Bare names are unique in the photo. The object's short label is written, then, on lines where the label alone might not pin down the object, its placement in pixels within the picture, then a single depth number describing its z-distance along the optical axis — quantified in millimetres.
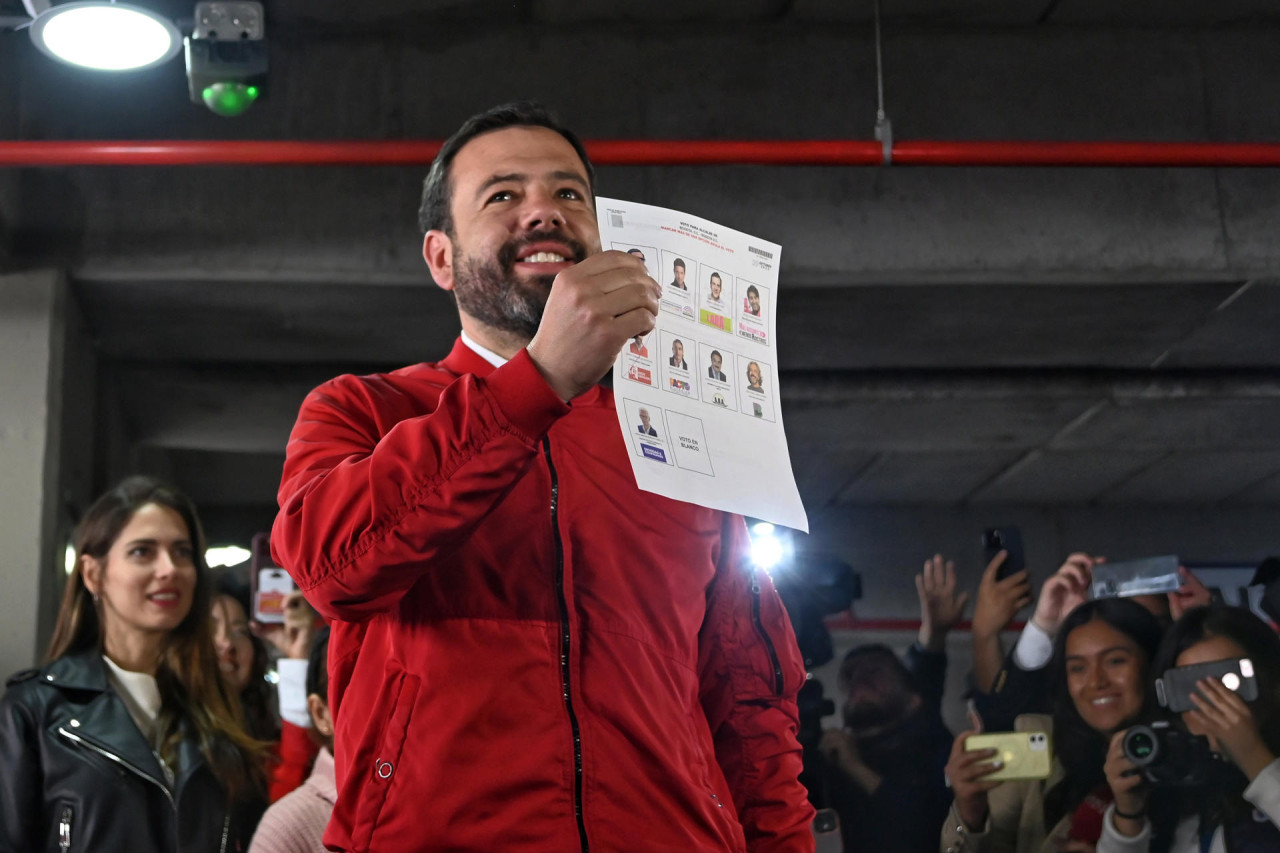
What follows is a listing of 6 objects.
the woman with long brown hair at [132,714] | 2033
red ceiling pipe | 3025
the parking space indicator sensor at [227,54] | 3012
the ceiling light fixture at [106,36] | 2699
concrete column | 3309
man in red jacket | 926
